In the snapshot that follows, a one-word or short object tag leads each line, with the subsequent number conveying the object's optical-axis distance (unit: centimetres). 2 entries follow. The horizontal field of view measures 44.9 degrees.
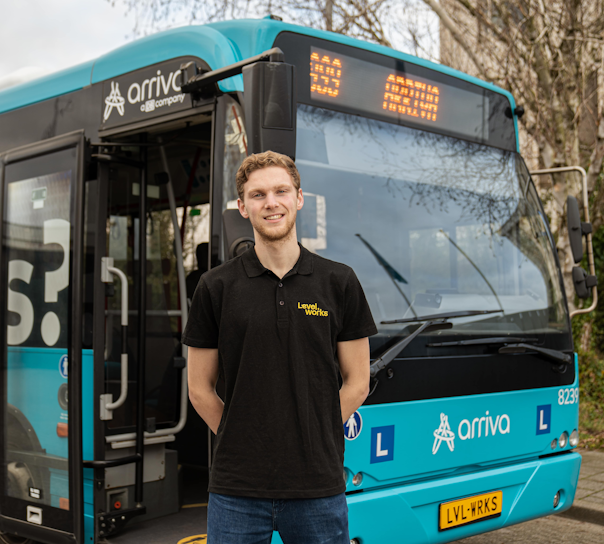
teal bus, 357
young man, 218
